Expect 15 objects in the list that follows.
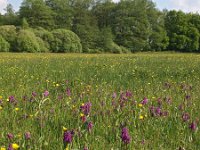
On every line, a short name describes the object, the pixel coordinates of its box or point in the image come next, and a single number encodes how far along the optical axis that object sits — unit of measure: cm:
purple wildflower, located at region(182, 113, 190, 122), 421
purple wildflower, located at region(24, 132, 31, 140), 319
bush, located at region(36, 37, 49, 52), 6178
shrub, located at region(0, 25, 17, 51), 6199
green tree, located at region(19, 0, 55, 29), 8194
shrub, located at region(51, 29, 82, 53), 6650
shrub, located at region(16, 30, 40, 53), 5784
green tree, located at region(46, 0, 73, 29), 8419
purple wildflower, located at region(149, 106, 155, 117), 441
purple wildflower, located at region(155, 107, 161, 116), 439
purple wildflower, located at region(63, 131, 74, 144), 299
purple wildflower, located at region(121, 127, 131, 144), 312
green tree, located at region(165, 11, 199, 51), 8344
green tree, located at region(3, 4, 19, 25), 8571
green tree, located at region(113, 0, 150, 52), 8031
